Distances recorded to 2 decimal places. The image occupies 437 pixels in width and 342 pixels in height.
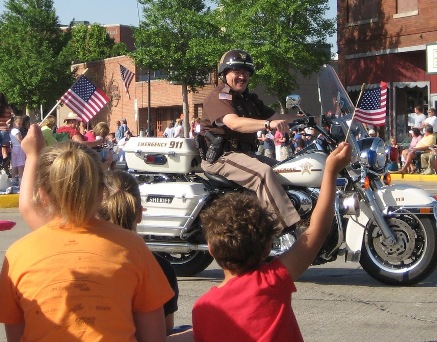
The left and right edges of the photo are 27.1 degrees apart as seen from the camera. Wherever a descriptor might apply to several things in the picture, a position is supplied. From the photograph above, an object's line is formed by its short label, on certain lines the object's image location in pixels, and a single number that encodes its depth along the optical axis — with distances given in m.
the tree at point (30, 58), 57.91
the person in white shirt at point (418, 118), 26.59
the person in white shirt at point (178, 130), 32.22
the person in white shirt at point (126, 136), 28.40
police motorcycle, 7.50
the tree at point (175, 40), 46.06
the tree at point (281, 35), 36.97
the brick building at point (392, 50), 31.08
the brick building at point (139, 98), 52.88
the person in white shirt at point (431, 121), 24.52
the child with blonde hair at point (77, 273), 3.19
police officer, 7.11
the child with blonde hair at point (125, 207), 3.80
